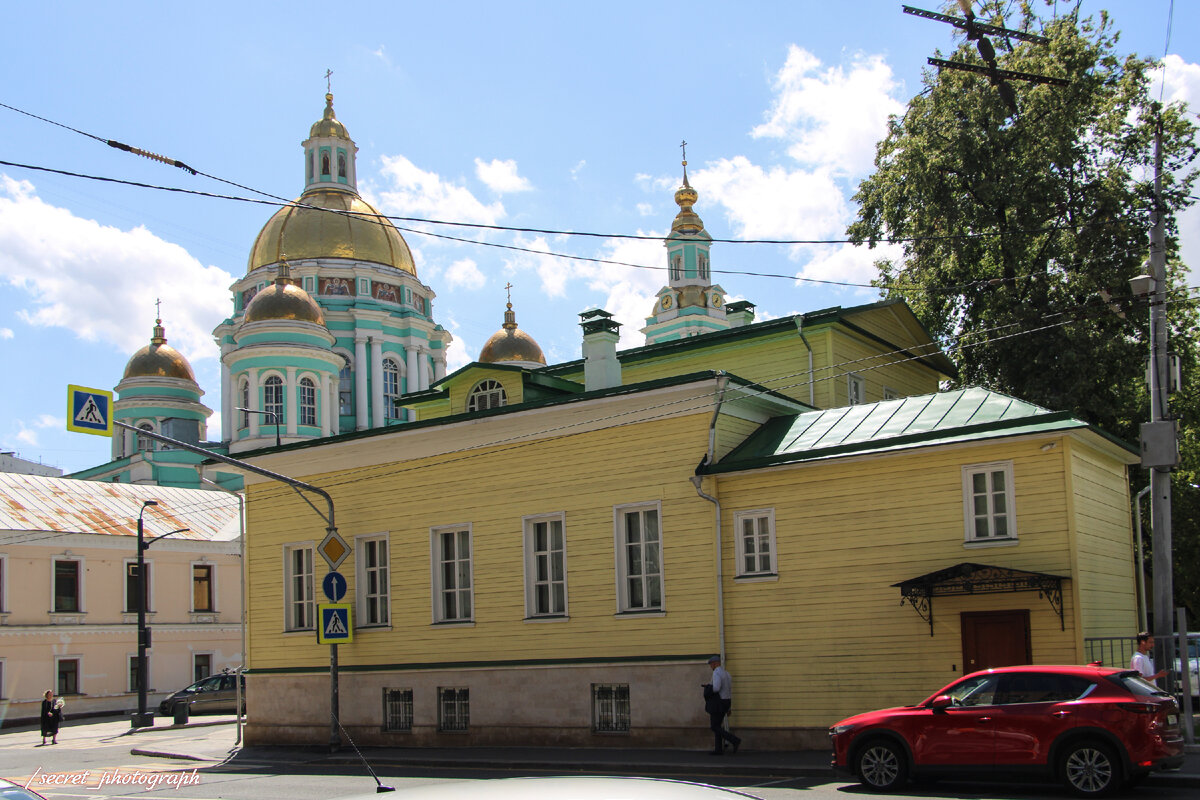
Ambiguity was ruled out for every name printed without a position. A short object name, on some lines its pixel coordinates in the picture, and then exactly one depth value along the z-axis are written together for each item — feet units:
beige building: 134.31
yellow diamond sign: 75.41
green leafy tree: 98.89
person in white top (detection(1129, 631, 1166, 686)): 49.73
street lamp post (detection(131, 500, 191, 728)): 116.47
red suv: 40.91
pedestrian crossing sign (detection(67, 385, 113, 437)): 59.26
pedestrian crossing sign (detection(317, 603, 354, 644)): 73.36
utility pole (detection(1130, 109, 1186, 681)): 54.85
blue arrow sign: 73.51
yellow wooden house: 57.82
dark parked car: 129.70
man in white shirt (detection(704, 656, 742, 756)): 61.52
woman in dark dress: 101.35
